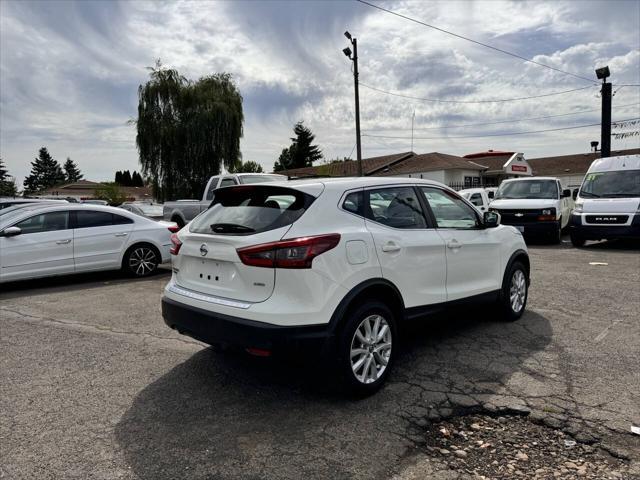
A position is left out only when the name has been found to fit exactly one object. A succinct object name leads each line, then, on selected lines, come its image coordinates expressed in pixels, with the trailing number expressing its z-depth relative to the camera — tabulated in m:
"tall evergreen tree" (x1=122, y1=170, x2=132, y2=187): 112.89
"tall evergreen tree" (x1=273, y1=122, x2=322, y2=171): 73.38
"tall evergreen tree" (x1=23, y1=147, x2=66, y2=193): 117.12
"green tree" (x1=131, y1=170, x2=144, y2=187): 114.56
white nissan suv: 3.29
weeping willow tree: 29.73
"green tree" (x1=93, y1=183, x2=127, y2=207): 54.53
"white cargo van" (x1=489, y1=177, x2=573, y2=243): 13.55
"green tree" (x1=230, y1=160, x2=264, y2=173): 62.94
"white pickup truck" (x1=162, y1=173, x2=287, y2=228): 13.13
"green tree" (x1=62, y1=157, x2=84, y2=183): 127.54
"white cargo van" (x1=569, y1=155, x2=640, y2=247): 11.63
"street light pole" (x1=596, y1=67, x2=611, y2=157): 19.16
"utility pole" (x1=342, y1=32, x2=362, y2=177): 18.83
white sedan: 8.11
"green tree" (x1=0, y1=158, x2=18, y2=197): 65.34
